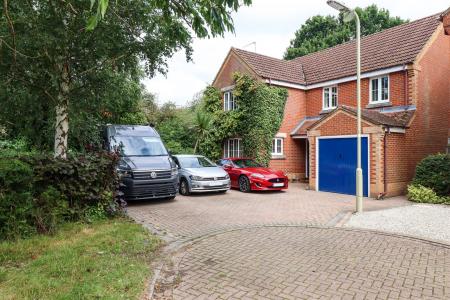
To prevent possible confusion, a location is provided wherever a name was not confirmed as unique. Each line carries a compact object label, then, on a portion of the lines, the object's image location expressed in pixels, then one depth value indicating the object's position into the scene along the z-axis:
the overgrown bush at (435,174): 12.17
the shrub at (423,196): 11.81
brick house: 13.63
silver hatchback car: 12.68
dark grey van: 10.17
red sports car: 13.77
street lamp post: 9.50
